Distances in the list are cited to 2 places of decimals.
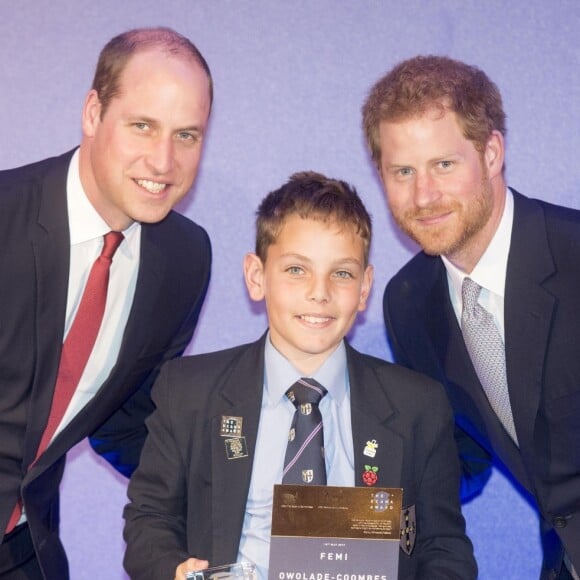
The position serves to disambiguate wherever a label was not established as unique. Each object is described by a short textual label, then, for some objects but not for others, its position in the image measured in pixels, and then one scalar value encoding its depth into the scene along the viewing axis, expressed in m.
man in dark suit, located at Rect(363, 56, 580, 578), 2.58
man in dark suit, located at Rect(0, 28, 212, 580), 2.62
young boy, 2.38
